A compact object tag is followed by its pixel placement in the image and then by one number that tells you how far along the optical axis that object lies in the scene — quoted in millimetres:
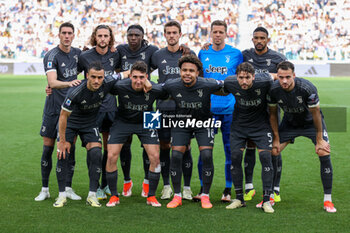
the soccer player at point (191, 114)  5973
